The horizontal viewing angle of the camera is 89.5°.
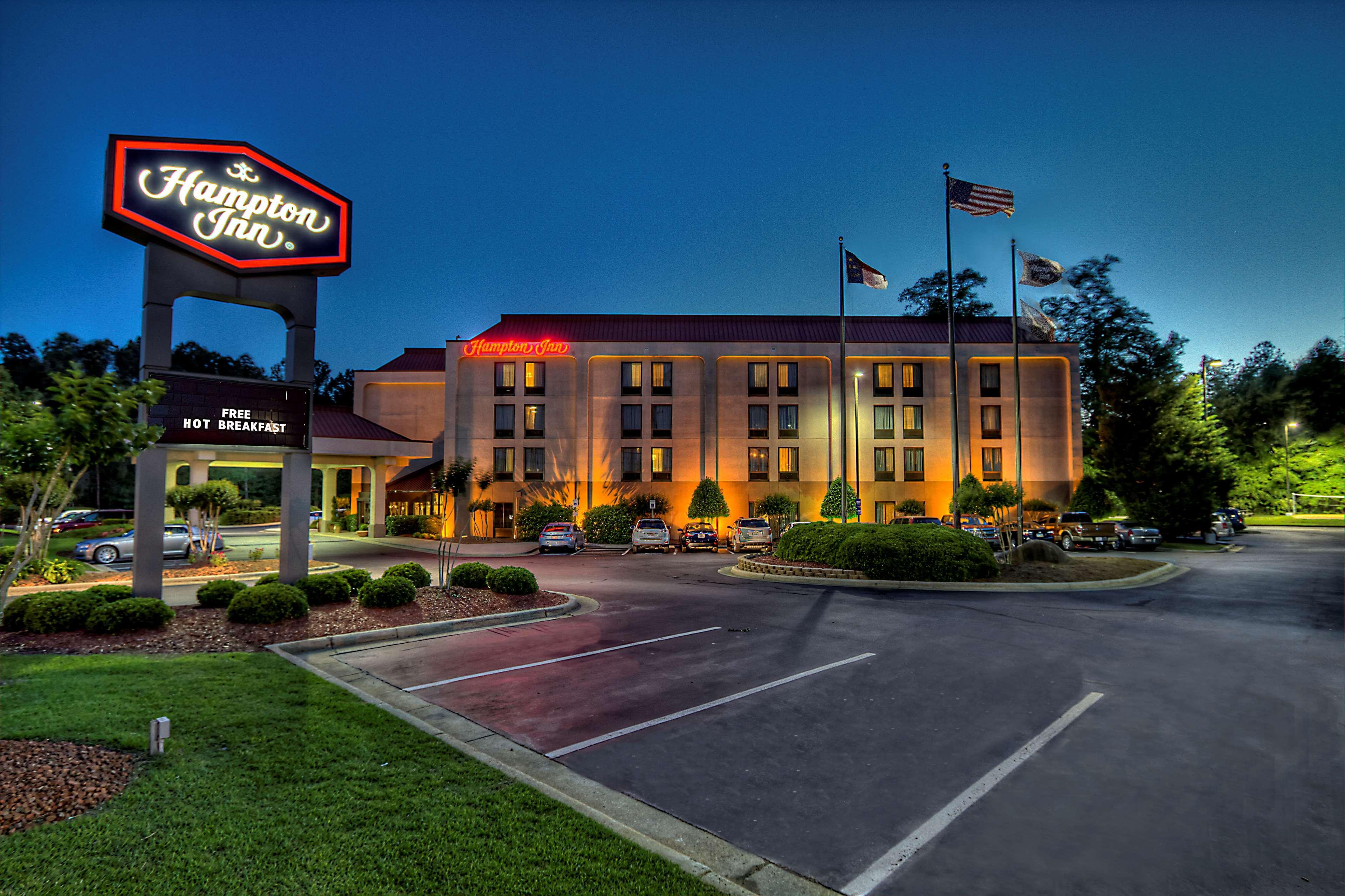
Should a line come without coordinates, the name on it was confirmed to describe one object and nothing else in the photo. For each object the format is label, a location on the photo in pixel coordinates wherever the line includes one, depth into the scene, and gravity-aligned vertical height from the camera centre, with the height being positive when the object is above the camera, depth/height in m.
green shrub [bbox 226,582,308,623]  11.29 -2.07
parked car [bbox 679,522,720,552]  34.47 -2.85
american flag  24.59 +10.36
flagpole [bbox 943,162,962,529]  25.47 +4.94
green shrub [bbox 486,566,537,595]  14.66 -2.15
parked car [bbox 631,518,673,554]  33.53 -2.67
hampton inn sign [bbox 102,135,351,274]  12.35 +5.40
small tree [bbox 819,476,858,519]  37.97 -1.15
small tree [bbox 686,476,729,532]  40.00 -1.20
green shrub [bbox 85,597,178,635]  10.37 -2.10
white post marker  5.72 -2.14
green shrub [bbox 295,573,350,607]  12.85 -2.05
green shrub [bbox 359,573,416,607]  12.64 -2.08
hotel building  42.50 +4.43
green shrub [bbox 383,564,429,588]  13.71 -1.88
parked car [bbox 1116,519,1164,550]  31.77 -2.45
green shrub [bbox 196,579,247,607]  12.34 -2.03
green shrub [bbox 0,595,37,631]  10.54 -2.08
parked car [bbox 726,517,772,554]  30.86 -2.37
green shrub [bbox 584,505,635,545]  38.78 -2.49
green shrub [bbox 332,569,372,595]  13.52 -1.94
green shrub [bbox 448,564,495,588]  15.10 -2.09
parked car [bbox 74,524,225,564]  21.95 -2.19
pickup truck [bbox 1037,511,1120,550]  31.92 -2.37
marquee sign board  12.59 +1.32
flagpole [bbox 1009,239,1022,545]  28.20 +3.86
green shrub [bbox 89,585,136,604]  11.13 -1.84
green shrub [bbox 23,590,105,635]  10.33 -2.01
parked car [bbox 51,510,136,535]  36.47 -2.23
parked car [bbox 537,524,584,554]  32.19 -2.65
